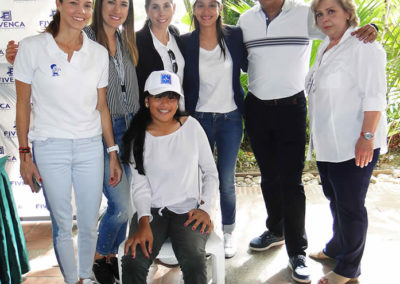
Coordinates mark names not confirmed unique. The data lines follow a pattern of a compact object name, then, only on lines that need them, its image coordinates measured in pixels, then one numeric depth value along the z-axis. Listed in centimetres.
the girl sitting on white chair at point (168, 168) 195
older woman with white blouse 191
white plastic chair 189
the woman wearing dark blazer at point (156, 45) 225
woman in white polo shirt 182
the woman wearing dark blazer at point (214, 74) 236
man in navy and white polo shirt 231
